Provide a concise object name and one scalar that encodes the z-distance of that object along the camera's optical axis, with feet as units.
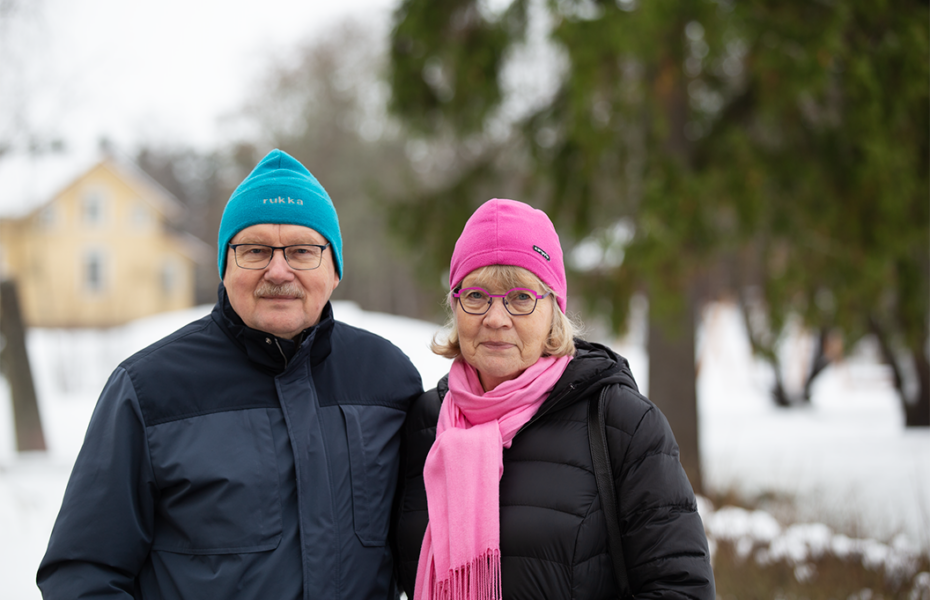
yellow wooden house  106.22
